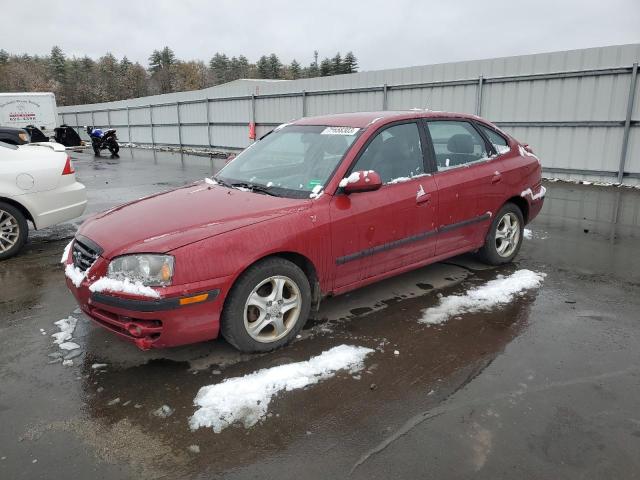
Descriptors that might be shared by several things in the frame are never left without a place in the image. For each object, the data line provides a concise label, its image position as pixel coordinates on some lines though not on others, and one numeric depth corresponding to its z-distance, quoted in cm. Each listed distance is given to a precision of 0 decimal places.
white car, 558
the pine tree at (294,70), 9388
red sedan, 297
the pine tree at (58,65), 8900
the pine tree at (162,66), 9312
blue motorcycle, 2062
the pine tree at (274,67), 9594
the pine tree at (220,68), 9925
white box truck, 2381
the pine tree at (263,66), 9594
